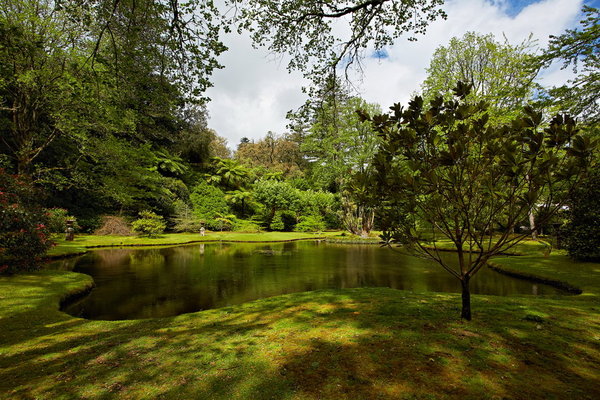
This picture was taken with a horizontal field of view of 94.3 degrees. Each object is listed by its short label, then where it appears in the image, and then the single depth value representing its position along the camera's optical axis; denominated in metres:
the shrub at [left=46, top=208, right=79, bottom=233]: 18.05
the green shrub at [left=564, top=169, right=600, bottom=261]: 10.77
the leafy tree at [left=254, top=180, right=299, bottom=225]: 34.16
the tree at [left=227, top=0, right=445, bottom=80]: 5.68
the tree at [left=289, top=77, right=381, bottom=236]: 30.75
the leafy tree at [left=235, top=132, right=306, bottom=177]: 52.88
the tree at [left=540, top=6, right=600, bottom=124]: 8.41
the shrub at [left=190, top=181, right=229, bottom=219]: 33.53
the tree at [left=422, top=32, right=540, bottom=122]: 21.86
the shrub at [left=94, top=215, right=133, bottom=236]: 23.45
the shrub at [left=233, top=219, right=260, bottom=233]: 33.06
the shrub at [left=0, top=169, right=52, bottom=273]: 8.77
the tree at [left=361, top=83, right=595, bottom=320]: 3.30
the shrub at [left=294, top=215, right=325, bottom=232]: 35.44
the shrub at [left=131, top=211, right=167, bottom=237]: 23.08
